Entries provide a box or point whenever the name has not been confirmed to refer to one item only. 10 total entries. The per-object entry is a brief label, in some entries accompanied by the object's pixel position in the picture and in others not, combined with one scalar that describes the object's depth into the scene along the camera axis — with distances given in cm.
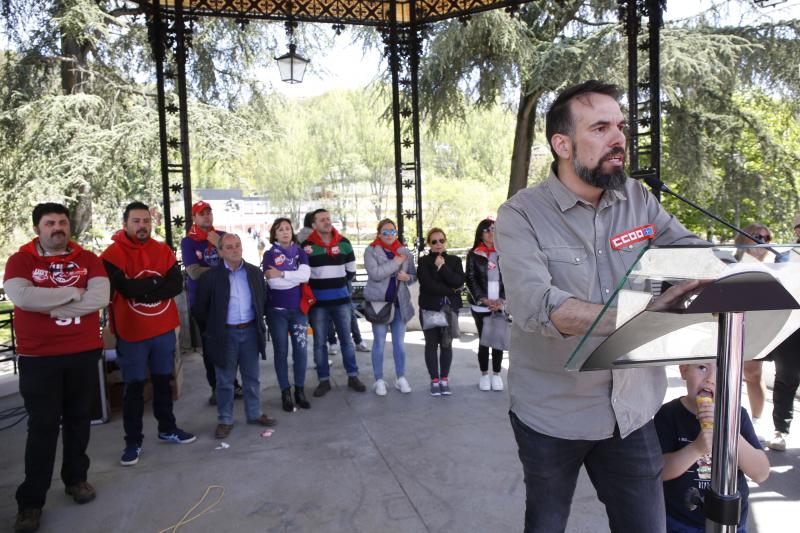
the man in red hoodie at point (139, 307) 420
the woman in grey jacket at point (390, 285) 586
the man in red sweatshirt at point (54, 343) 341
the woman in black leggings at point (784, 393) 405
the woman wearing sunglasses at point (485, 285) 575
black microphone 187
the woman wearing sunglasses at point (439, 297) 578
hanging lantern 753
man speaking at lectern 170
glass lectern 110
